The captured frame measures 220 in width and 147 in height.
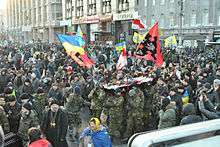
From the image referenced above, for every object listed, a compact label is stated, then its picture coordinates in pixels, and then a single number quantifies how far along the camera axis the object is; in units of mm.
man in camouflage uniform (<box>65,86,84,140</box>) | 9336
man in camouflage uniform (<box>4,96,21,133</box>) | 7379
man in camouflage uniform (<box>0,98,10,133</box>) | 6902
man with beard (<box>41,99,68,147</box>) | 6980
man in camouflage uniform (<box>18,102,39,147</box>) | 6840
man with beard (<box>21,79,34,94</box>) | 10977
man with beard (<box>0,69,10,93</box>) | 12672
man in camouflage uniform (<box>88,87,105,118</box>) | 9719
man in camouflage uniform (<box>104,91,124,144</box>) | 9180
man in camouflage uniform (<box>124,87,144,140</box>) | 9320
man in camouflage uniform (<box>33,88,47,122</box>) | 9248
